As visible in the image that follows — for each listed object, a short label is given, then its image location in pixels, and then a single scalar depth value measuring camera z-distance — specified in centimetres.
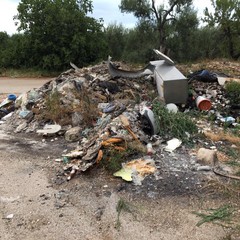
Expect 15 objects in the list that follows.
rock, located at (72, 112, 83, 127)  625
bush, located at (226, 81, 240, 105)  697
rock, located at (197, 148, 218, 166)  444
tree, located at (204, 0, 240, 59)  2077
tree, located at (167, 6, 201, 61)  2211
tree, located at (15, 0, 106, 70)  1831
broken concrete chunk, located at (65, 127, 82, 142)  579
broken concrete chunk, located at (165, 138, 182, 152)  495
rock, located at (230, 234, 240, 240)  297
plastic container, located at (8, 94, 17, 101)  859
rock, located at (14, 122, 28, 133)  655
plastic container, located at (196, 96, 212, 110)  674
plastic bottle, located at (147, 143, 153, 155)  473
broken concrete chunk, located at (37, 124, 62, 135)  609
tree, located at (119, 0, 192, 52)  2153
